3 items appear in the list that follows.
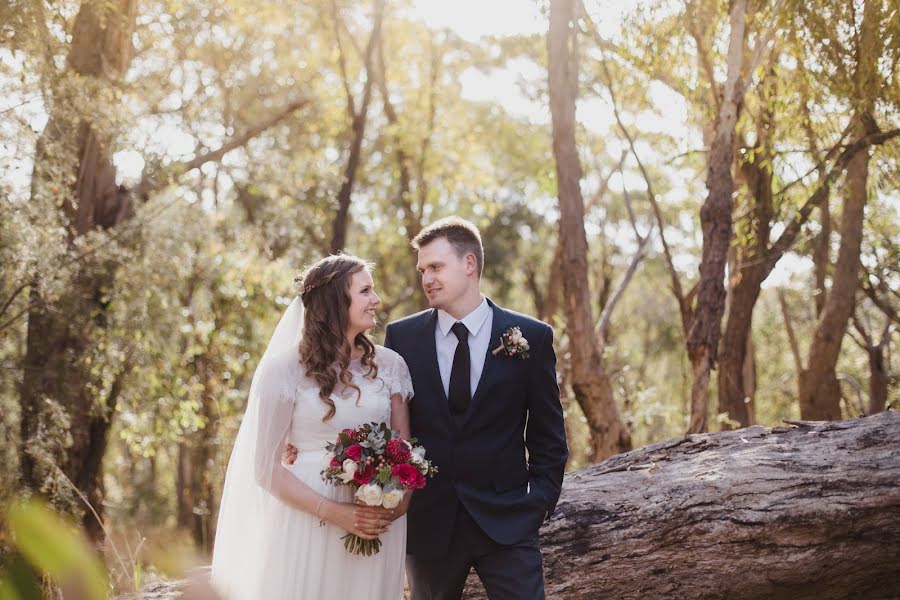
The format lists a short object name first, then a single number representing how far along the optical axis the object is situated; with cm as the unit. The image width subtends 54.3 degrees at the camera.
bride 374
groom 376
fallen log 511
